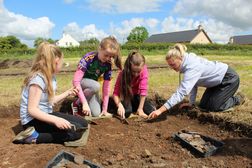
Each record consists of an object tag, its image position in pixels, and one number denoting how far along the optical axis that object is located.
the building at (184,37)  66.62
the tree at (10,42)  68.79
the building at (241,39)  77.98
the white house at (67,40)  104.12
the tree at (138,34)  92.00
